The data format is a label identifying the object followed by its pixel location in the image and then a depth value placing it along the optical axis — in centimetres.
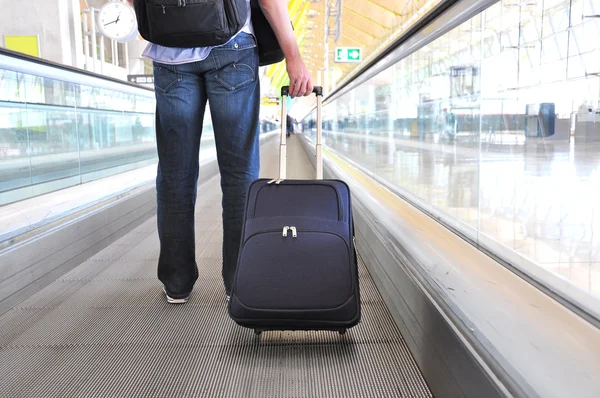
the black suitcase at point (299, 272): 186
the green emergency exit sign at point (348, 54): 2536
